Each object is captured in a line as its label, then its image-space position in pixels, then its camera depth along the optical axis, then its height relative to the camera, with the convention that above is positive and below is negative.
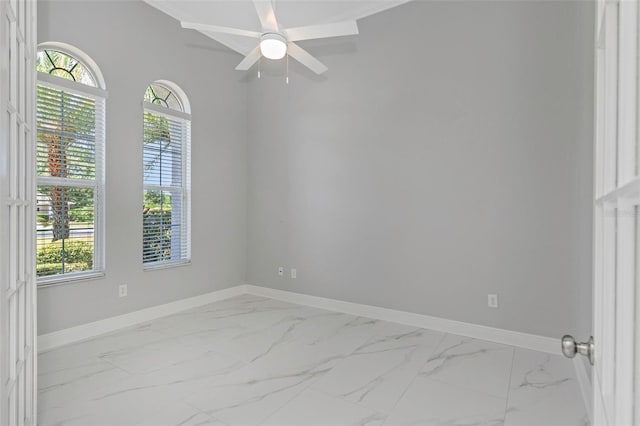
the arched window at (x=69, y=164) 2.96 +0.41
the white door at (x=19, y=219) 1.13 -0.04
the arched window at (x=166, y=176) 3.76 +0.39
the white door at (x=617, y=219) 0.48 -0.01
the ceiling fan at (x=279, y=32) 2.30 +1.27
